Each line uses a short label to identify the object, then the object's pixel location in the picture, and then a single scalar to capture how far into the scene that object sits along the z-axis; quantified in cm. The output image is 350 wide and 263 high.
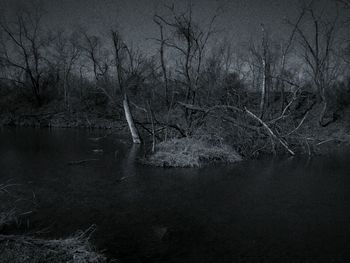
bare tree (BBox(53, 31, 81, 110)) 3703
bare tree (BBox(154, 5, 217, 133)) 1681
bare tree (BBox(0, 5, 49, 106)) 3391
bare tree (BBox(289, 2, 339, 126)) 2391
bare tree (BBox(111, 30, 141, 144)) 1714
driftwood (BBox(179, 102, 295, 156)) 1297
